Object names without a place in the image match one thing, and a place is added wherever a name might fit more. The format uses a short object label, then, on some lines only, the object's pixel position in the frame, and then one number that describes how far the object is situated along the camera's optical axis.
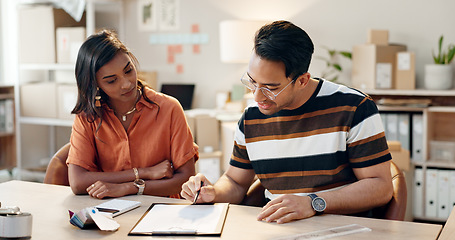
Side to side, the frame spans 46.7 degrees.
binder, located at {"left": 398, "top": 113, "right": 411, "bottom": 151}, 3.76
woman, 2.02
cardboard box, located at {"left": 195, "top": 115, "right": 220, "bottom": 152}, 4.16
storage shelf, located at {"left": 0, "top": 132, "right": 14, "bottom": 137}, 4.84
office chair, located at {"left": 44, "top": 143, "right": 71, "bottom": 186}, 2.15
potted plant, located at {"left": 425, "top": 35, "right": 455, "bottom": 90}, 3.65
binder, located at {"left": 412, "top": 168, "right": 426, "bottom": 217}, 3.75
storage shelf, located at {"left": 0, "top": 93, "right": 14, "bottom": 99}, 4.83
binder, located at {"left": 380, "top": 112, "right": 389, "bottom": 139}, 3.82
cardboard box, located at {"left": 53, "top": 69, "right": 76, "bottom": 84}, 5.18
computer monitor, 4.73
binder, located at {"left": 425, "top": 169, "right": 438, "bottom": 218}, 3.70
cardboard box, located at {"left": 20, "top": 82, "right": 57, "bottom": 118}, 4.86
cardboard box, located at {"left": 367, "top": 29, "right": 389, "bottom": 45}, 3.78
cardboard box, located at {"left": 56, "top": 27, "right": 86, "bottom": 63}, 4.70
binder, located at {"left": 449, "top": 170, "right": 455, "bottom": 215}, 3.65
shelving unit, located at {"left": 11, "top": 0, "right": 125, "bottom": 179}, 4.82
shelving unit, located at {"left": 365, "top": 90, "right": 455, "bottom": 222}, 3.67
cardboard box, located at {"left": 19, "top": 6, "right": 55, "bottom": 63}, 4.82
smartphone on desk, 1.64
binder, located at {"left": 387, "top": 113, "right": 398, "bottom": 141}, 3.79
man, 1.63
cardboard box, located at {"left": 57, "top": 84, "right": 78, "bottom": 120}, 4.73
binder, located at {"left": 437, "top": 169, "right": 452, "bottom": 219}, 3.68
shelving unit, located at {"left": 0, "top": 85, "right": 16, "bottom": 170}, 4.98
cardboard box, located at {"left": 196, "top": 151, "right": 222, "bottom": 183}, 4.16
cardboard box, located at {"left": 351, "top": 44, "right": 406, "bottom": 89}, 3.76
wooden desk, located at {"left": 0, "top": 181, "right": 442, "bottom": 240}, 1.42
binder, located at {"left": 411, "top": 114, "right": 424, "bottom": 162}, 3.73
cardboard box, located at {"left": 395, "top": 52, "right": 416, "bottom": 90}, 3.72
